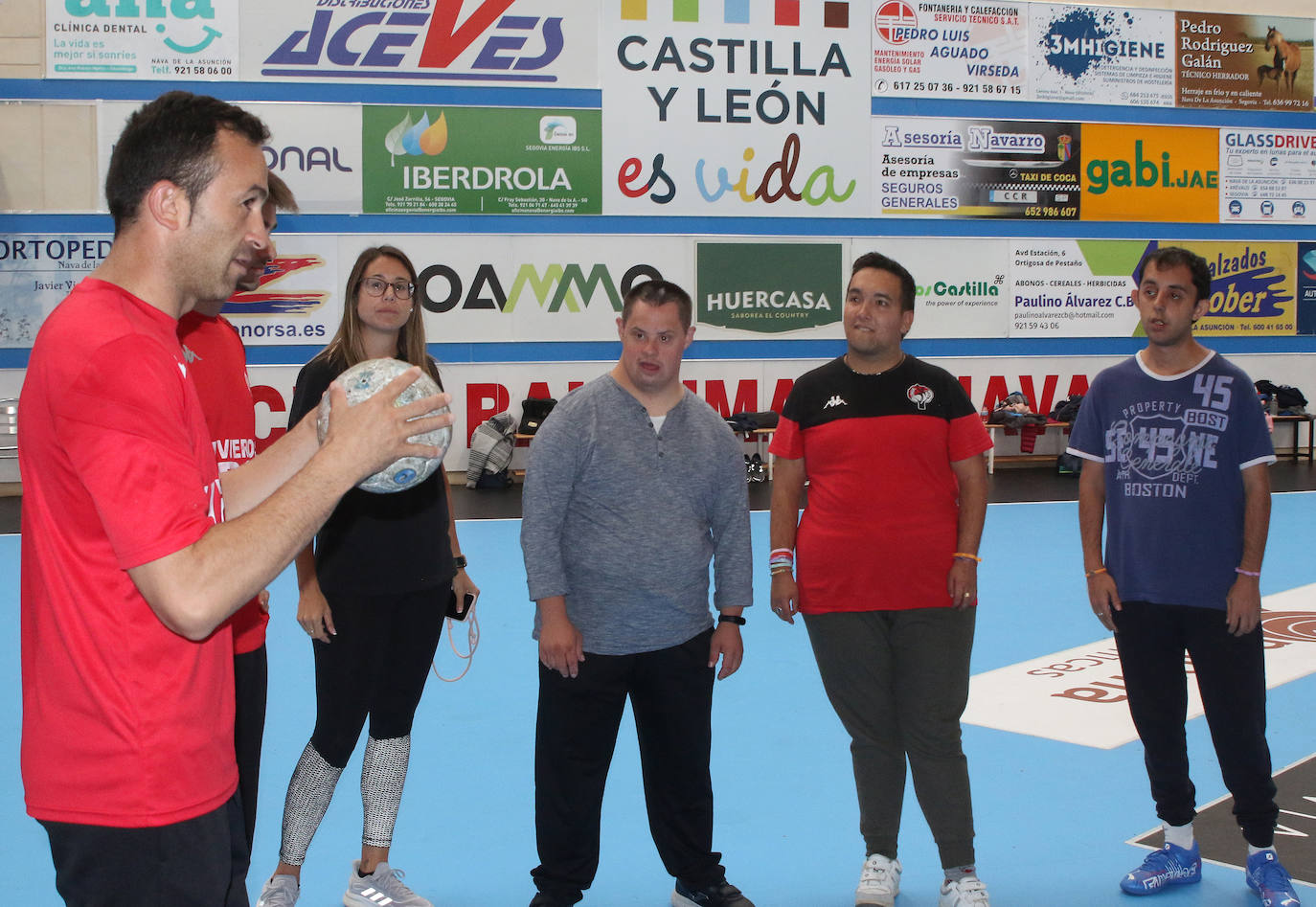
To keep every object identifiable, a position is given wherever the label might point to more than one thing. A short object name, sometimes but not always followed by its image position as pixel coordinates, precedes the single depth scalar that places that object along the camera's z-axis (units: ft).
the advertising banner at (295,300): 39.60
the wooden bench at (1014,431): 44.15
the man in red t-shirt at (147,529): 5.13
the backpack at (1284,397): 45.21
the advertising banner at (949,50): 43.65
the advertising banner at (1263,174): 46.24
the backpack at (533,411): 40.34
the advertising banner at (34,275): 38.19
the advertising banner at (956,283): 43.75
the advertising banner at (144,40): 38.24
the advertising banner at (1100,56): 44.70
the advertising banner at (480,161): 40.42
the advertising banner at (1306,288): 46.83
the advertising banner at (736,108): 41.73
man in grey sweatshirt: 10.36
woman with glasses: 10.53
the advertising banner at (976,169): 43.86
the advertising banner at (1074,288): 44.88
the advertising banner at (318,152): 39.63
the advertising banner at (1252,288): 46.11
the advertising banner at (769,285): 42.52
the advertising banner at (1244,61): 45.75
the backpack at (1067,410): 43.93
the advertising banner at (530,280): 40.70
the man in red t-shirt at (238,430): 8.50
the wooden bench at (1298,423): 45.06
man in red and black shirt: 10.84
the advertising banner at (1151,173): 45.24
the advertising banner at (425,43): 39.63
